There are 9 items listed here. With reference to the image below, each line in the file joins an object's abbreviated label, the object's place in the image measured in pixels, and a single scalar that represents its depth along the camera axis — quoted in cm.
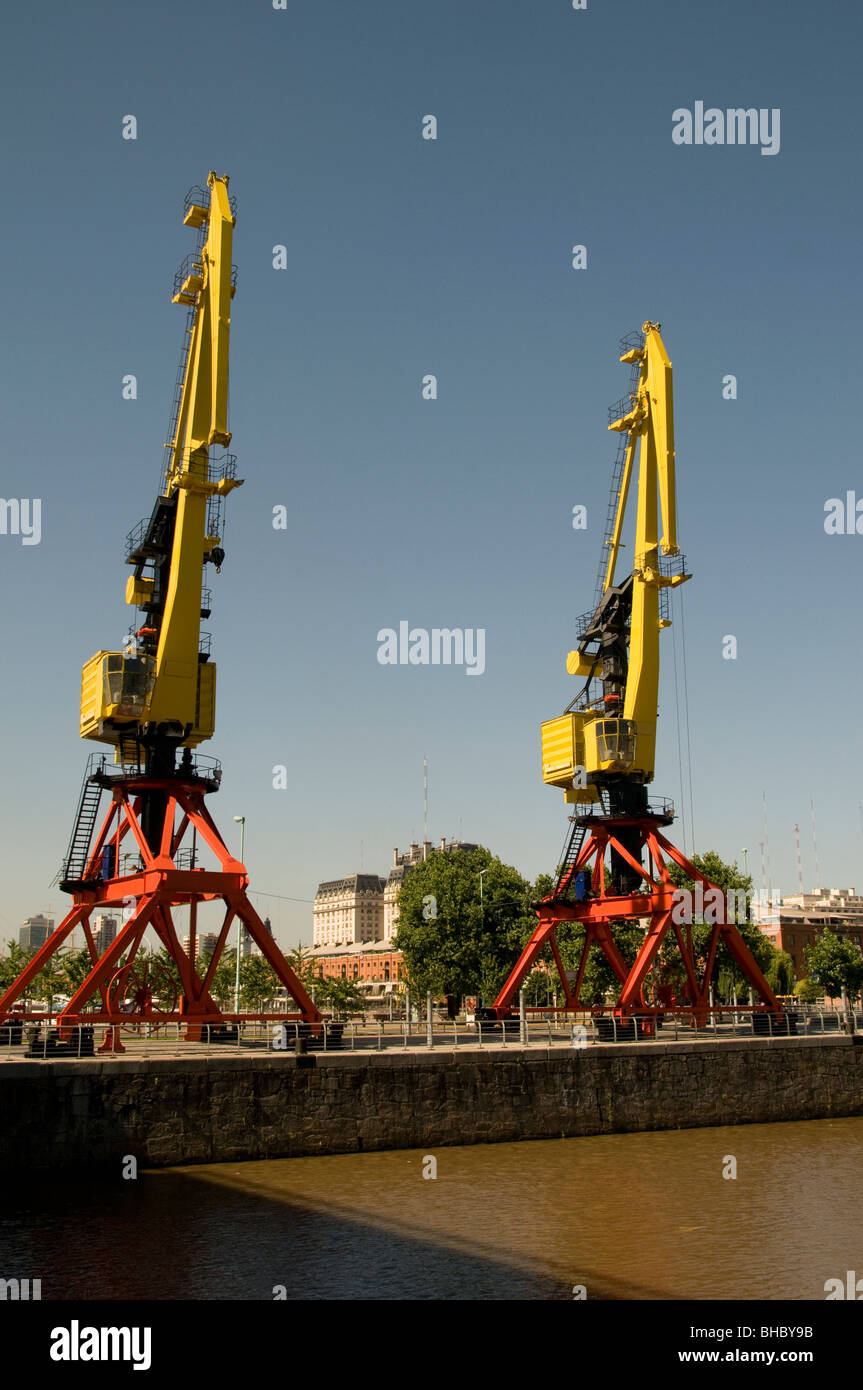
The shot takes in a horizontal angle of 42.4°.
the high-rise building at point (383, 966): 19040
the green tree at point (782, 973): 11171
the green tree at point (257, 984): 6738
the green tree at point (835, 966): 9775
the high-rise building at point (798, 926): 14450
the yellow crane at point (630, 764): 4116
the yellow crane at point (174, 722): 3228
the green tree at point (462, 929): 7125
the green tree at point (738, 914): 7025
